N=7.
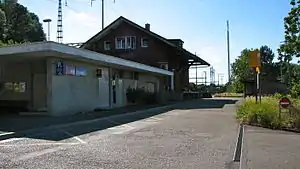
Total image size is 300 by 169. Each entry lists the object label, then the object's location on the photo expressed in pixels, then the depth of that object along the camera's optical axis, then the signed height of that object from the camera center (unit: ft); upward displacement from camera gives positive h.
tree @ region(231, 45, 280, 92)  184.00 +13.06
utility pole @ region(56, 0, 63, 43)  112.46 +24.02
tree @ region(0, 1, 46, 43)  167.54 +36.89
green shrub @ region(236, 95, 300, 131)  37.11 -3.84
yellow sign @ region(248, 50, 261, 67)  43.71 +3.95
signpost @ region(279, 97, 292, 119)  37.95 -2.28
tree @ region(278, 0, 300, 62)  69.57 +12.68
